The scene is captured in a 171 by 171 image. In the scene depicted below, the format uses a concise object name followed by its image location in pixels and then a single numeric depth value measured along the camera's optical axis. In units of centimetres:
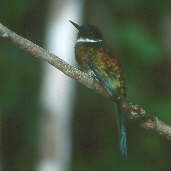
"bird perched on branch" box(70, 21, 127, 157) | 561
